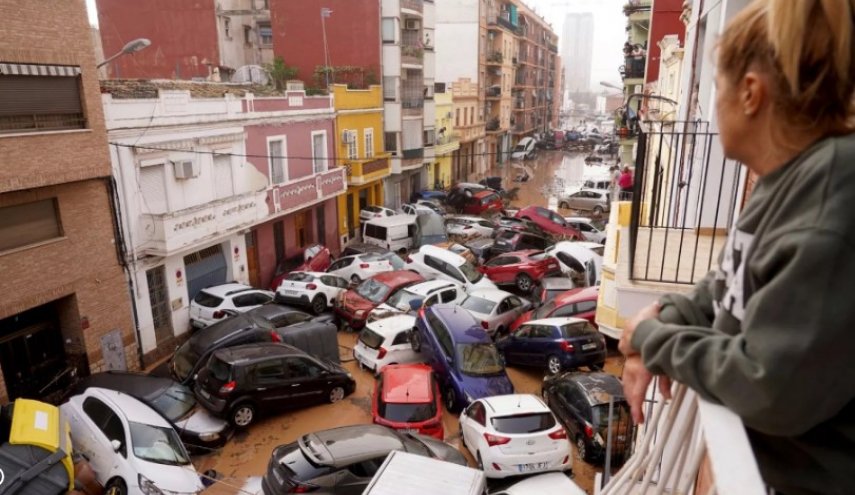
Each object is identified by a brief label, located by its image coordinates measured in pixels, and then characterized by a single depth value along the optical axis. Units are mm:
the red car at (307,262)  19500
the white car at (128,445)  8062
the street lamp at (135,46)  11689
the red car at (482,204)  31231
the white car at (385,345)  12992
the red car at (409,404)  9957
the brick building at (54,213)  10773
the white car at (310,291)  16219
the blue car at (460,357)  11289
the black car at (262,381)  10273
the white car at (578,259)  18094
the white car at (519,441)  8961
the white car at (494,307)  14906
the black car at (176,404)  9914
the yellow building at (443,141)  37188
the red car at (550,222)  23828
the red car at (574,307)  14156
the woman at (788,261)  1031
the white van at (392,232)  22859
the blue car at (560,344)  12547
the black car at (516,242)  21656
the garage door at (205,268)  16297
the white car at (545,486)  7596
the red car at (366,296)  15781
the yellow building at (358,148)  25141
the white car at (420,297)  14838
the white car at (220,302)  15102
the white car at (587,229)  24328
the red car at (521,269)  18516
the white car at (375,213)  26344
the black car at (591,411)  9461
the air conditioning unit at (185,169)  15289
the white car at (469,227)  24719
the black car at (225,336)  11773
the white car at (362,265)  18688
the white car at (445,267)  17578
